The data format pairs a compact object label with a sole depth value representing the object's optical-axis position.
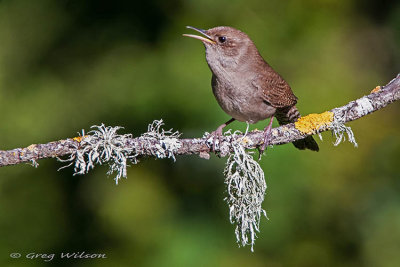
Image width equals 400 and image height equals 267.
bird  7.11
